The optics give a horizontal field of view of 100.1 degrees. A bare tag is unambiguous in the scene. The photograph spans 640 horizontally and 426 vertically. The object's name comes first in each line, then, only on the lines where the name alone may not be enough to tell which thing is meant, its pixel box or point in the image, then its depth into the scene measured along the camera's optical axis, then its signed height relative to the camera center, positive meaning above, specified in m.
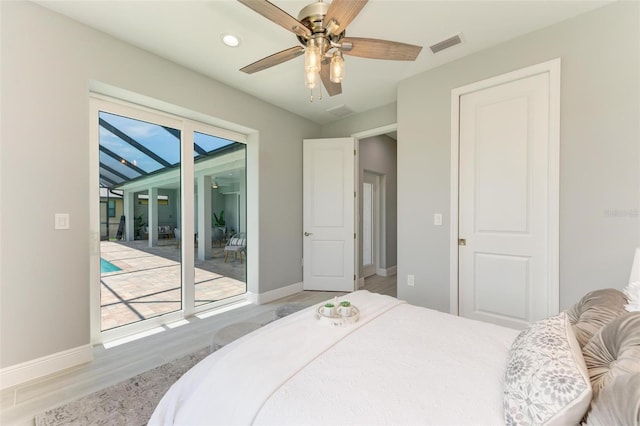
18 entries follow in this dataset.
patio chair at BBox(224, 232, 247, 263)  3.87 -0.52
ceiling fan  1.34 +0.99
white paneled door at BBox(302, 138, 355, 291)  4.07 -0.07
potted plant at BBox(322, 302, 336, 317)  1.49 -0.57
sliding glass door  2.61 -0.04
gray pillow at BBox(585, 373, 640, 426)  0.60 -0.46
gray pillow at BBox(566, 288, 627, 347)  1.06 -0.44
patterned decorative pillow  0.69 -0.49
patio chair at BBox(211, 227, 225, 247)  3.83 -0.36
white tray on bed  1.42 -0.59
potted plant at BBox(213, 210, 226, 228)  3.83 -0.15
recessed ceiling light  2.31 +1.49
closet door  2.30 +0.06
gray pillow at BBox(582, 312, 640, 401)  0.73 -0.43
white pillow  1.29 -0.45
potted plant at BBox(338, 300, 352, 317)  1.50 -0.56
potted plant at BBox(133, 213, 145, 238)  3.10 -0.18
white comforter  0.83 -0.62
